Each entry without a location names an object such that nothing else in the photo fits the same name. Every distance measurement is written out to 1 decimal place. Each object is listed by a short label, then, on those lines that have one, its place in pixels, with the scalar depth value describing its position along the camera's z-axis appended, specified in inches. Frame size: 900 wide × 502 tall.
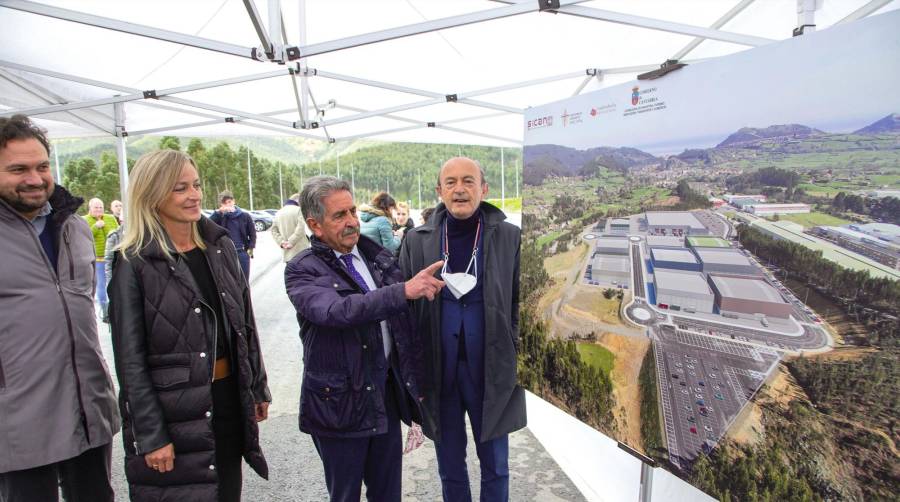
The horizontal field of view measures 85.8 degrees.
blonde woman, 65.9
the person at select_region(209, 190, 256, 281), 277.0
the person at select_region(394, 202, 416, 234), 319.4
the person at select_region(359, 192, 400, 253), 221.0
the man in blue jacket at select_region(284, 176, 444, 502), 68.0
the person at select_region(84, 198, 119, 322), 259.9
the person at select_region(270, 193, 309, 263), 273.4
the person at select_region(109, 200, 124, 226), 330.6
